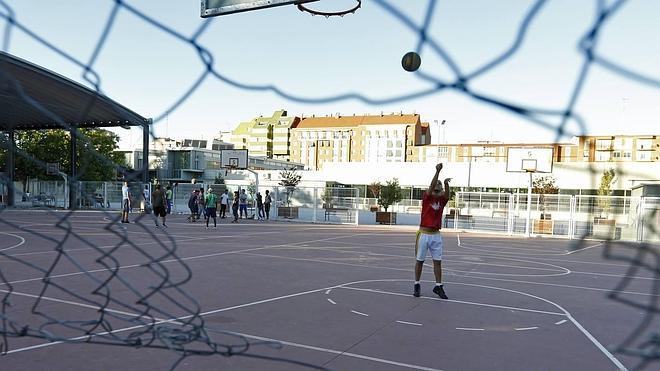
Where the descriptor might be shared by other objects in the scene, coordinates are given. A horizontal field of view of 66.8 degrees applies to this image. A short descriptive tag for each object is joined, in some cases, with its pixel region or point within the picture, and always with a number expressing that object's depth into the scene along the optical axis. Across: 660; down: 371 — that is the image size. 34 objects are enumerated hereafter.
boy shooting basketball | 7.56
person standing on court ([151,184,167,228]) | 16.54
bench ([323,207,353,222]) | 30.11
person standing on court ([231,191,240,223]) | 24.99
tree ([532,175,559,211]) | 39.97
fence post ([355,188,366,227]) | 28.62
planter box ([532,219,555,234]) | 24.66
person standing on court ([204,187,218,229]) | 20.23
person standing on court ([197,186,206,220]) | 24.30
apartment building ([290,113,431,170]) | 97.31
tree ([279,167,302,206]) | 48.35
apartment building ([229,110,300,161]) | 121.53
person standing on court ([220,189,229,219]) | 25.88
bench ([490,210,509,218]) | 26.62
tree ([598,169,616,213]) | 20.34
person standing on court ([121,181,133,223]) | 17.34
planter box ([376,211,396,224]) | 30.31
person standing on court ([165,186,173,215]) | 27.41
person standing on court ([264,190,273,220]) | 28.08
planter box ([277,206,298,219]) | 29.73
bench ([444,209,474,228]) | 27.14
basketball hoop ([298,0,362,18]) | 3.04
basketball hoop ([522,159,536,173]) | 24.33
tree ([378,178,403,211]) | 32.69
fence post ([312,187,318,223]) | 28.96
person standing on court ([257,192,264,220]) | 27.84
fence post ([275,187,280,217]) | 30.08
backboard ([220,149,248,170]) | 30.58
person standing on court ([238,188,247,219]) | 27.68
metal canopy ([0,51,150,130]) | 3.62
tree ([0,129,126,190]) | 38.34
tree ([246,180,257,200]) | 34.47
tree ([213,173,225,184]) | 53.39
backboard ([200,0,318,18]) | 2.81
